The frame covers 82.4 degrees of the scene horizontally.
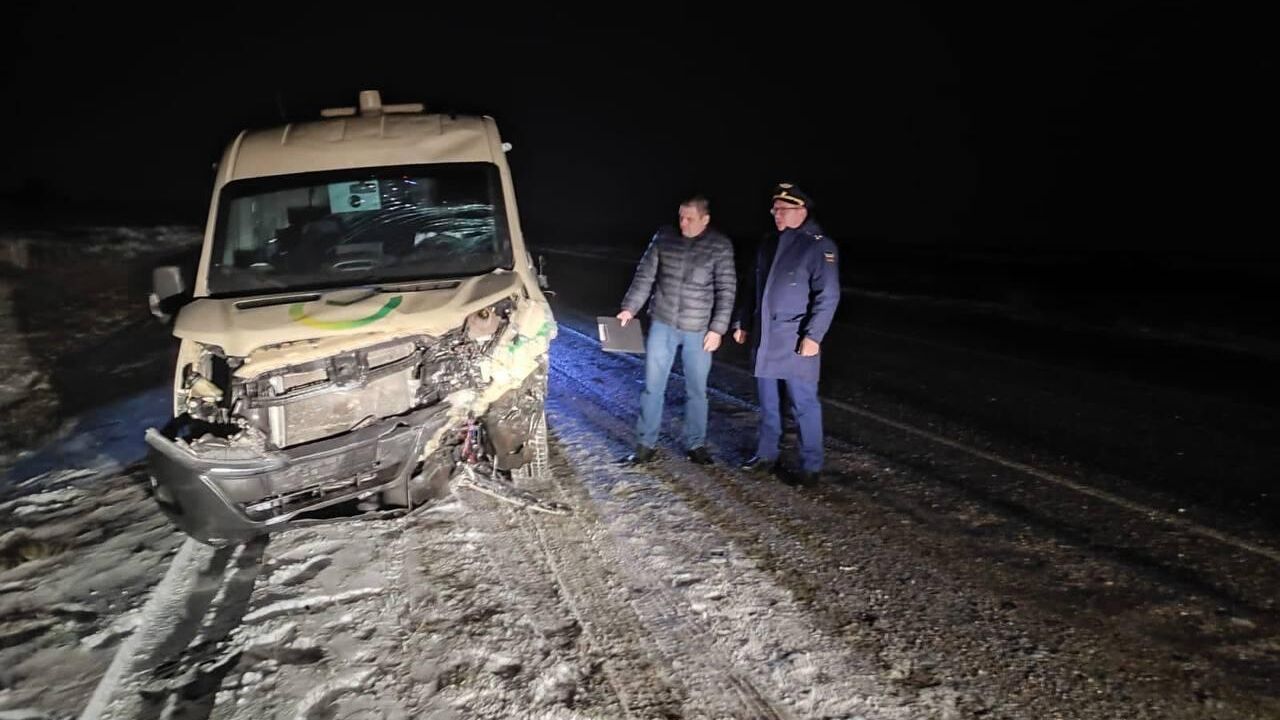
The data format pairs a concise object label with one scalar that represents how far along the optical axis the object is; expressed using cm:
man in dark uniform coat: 473
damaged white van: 382
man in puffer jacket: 512
